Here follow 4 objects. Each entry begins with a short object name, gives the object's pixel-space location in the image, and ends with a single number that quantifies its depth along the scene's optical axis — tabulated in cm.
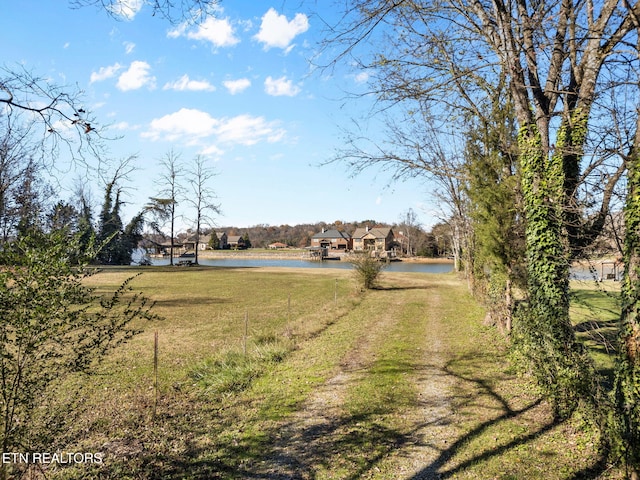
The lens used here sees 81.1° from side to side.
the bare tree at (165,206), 4231
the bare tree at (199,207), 4325
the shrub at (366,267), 2138
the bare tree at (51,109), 315
